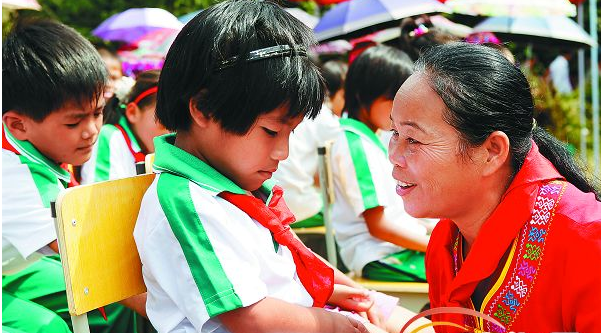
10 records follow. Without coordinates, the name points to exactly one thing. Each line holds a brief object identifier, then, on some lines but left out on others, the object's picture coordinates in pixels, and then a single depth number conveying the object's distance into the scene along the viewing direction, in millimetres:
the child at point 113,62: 4957
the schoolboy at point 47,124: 2158
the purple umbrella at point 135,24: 5050
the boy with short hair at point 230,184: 1487
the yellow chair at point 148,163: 2084
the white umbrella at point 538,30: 5652
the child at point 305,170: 4051
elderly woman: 1404
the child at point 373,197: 2896
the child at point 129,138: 3029
